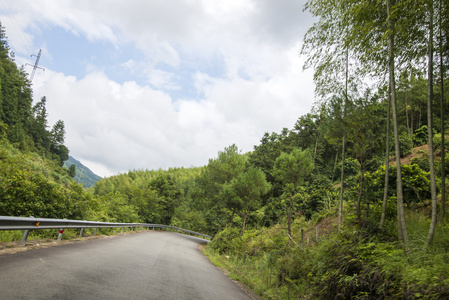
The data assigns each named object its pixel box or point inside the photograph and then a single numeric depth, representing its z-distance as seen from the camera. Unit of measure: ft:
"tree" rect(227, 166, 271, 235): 84.69
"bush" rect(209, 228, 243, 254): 61.35
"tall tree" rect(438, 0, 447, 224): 18.16
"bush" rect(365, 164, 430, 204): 30.78
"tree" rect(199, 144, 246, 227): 109.19
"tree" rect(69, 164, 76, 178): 258.41
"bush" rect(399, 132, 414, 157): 78.64
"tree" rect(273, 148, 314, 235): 54.03
